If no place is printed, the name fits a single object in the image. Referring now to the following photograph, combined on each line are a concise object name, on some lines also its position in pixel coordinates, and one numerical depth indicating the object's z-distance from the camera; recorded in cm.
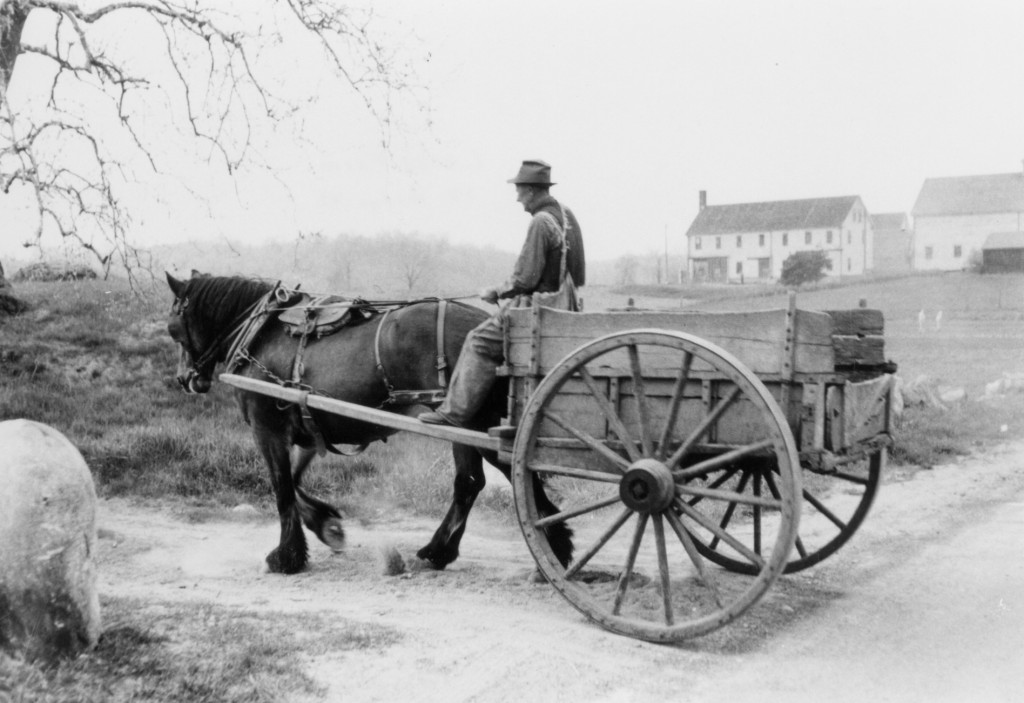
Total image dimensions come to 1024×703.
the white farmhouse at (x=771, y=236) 4831
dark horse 612
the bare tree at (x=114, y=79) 1002
